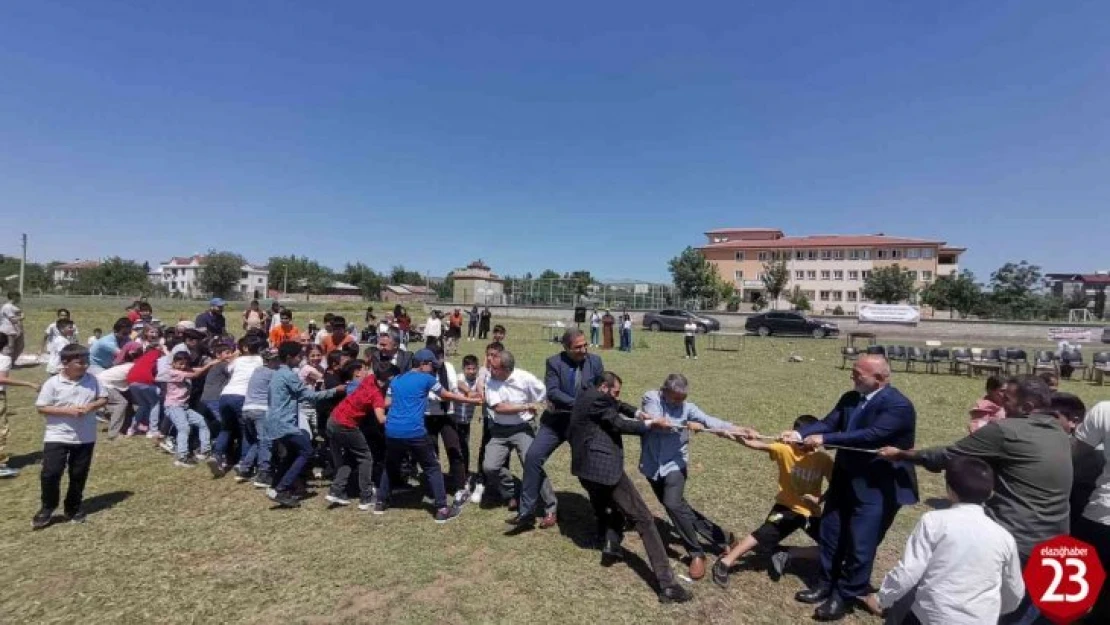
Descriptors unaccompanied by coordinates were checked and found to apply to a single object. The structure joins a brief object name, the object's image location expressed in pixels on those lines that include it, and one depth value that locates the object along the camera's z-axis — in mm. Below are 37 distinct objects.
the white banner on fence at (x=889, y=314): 32938
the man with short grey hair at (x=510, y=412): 5582
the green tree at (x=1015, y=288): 53350
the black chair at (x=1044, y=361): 16328
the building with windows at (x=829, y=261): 66875
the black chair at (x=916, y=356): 18516
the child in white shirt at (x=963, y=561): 2715
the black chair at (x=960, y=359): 17947
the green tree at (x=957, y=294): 52688
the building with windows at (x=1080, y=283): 104188
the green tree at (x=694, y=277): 56625
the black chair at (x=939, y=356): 18344
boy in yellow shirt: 4375
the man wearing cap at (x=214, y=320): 10727
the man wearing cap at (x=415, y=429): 5344
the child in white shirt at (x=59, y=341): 9609
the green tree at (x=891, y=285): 54688
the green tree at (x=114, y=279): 76750
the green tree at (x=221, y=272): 77125
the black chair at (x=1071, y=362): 16719
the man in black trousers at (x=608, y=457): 4348
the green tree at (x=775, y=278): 57031
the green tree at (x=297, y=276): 98938
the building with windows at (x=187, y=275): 108562
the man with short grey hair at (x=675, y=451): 4609
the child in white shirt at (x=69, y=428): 5148
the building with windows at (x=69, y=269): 119750
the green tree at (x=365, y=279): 105000
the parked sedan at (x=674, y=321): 33969
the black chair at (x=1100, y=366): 16266
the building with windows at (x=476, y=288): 51125
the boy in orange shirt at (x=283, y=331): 10750
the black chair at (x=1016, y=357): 17234
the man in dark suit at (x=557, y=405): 5289
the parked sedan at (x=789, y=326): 31281
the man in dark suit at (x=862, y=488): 3869
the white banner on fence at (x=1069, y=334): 22469
